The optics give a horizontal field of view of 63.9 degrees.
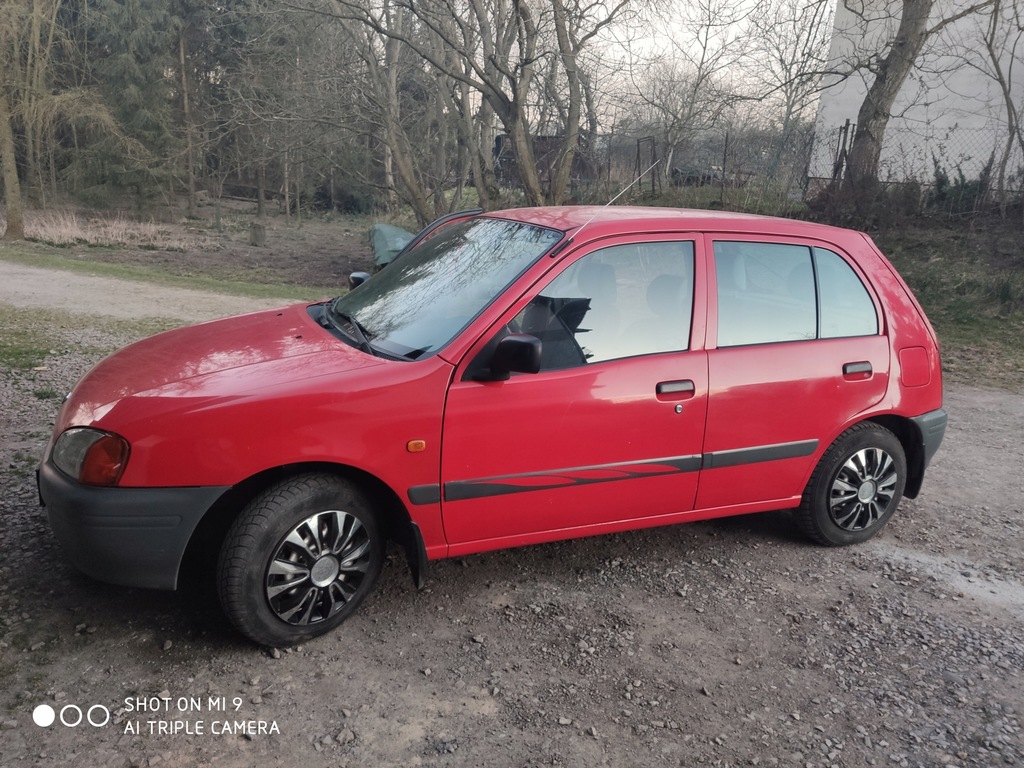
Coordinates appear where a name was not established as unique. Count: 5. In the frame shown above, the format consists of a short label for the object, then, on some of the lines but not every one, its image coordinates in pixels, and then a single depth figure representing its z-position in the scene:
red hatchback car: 3.13
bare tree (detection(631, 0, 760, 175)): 17.73
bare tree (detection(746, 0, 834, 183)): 16.05
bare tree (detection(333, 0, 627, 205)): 15.35
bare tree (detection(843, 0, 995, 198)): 15.23
